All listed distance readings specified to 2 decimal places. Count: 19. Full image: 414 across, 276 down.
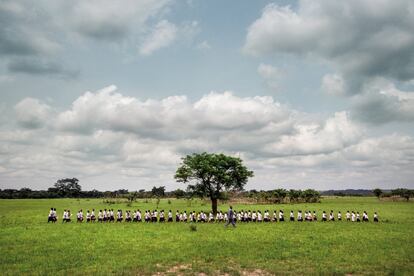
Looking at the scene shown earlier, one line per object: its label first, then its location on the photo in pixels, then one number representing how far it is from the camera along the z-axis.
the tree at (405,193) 108.06
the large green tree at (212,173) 53.88
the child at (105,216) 42.97
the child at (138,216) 43.29
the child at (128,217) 42.48
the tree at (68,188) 174.77
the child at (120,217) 42.65
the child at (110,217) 42.78
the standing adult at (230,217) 35.44
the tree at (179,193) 123.28
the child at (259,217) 42.88
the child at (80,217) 42.00
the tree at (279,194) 97.38
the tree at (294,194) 97.84
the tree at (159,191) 156.49
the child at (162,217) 42.28
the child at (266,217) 43.18
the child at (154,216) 42.39
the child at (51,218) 39.51
